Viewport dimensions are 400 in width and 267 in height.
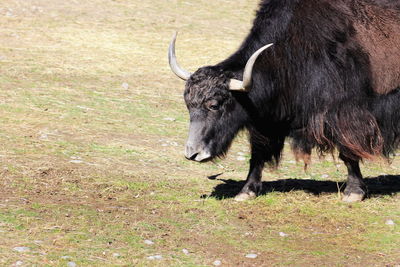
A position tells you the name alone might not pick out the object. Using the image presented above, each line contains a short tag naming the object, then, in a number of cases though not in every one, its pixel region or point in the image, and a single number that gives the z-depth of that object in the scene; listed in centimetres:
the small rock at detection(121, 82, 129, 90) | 2390
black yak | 1391
